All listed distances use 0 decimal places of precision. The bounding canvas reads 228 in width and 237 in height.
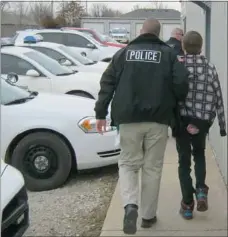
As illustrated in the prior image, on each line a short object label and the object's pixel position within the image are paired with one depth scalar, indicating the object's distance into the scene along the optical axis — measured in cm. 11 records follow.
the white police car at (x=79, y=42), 2101
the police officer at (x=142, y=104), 439
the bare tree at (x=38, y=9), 6656
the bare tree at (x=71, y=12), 5790
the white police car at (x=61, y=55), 1340
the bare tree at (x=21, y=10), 6215
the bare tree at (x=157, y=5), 8531
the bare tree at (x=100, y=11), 8031
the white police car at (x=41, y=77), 1020
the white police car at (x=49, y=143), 620
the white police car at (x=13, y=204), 359
